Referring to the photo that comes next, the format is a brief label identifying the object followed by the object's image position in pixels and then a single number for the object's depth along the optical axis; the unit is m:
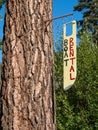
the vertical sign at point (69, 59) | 4.68
